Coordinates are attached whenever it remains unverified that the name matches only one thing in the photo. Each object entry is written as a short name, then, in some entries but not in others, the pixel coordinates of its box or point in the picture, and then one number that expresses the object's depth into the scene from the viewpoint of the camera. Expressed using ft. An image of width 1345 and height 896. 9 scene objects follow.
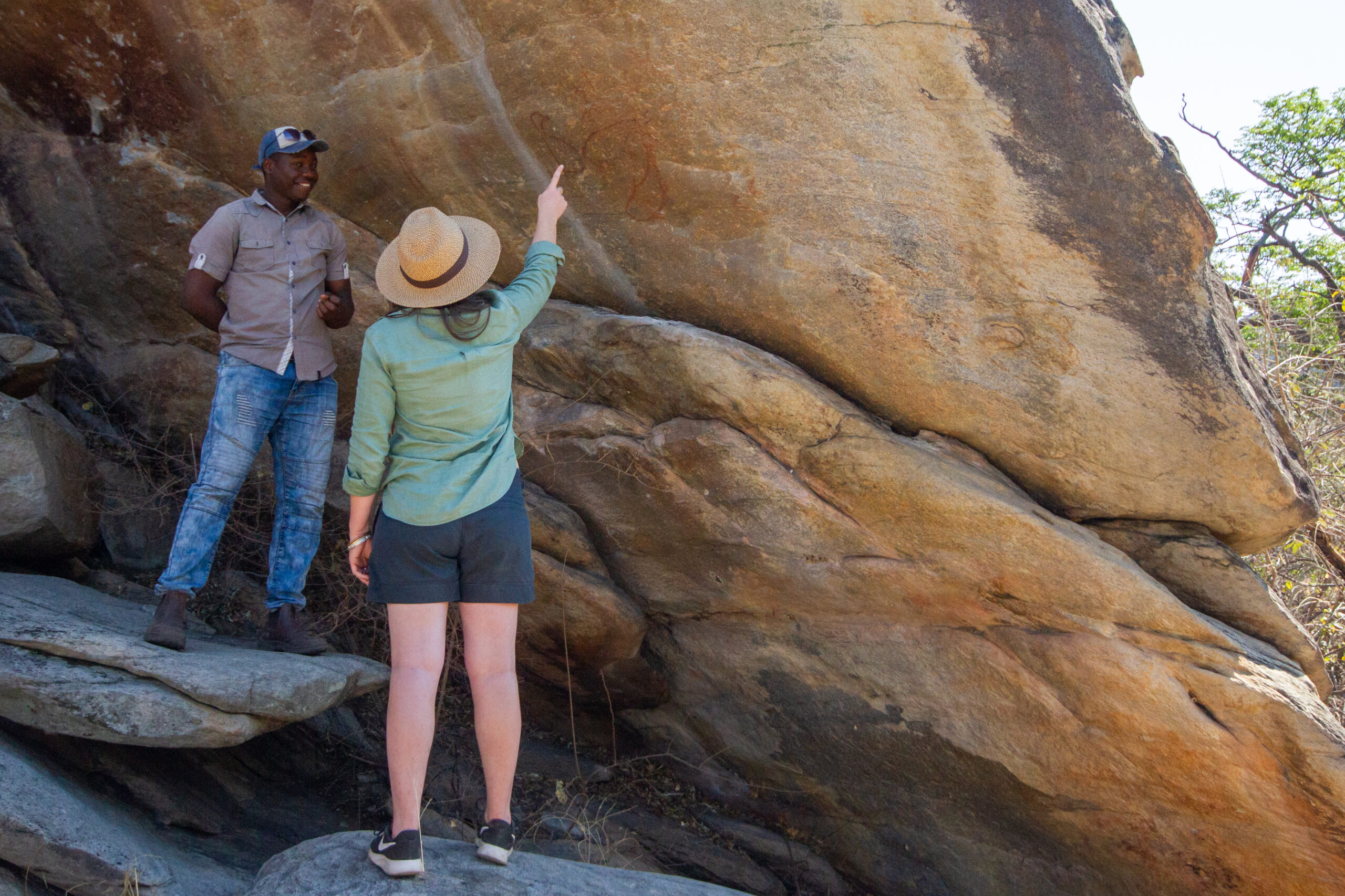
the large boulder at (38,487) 10.85
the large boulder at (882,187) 10.07
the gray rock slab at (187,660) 8.43
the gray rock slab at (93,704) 8.13
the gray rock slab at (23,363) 11.83
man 9.18
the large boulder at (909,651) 9.34
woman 7.25
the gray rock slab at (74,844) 7.55
